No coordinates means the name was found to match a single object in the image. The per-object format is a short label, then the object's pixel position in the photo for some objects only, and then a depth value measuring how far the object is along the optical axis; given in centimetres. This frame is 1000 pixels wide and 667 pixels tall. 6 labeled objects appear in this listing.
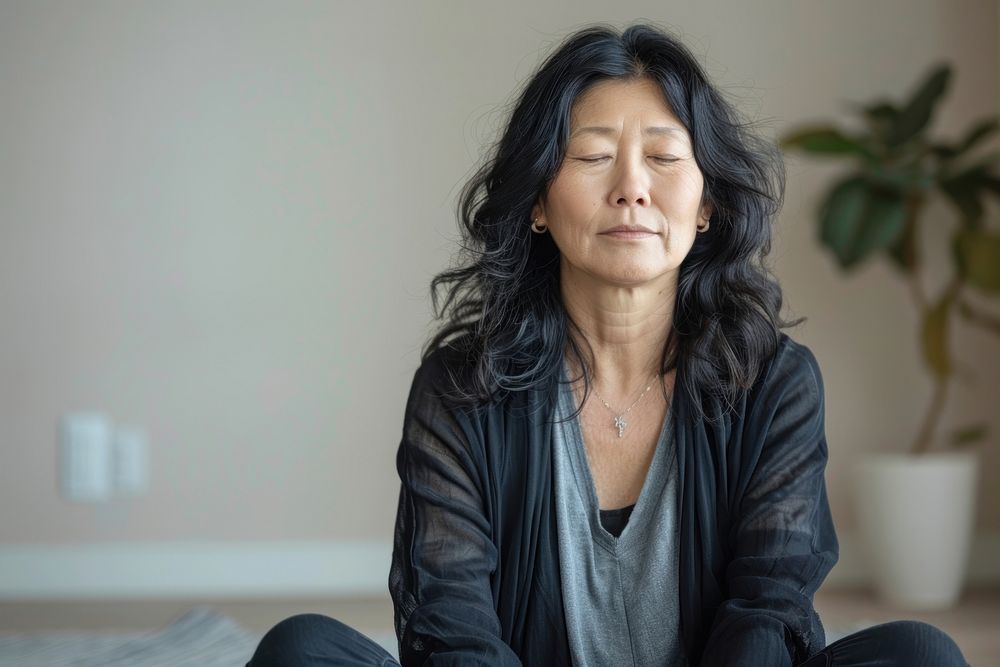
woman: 157
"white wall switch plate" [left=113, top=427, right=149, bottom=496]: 371
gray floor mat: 265
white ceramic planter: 325
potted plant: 326
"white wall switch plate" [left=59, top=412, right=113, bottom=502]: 369
